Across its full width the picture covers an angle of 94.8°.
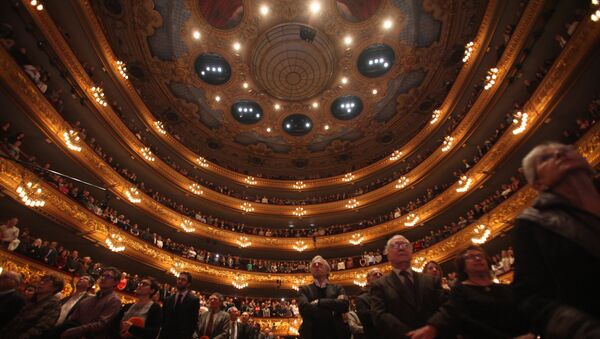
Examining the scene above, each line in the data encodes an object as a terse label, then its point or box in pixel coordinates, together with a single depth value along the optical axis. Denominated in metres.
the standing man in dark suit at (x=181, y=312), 4.34
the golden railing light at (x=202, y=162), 22.00
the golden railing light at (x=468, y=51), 15.41
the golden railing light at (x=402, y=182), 19.50
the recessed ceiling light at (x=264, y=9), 17.27
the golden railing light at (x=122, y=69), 15.91
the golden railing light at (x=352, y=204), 21.88
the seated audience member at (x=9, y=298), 3.94
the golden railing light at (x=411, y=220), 17.84
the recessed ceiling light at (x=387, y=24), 17.64
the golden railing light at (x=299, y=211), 22.83
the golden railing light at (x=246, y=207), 21.94
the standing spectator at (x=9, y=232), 8.75
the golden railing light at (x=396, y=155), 21.72
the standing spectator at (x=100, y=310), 3.70
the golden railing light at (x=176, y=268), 16.39
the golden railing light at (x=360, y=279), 18.28
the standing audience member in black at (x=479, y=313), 2.21
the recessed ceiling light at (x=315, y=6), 17.11
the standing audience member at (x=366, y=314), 3.13
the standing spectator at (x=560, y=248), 1.44
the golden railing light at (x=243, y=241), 20.51
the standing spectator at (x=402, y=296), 2.50
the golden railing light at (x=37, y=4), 10.34
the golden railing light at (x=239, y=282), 18.48
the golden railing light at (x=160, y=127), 19.17
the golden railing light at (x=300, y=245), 21.02
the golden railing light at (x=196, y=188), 20.06
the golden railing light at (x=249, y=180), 23.88
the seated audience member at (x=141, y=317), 3.71
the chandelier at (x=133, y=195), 15.68
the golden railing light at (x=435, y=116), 18.43
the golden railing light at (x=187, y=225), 18.38
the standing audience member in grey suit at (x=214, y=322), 5.05
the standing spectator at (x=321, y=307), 3.78
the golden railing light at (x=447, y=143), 16.16
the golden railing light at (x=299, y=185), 24.77
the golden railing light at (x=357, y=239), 20.36
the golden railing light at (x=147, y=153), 17.21
